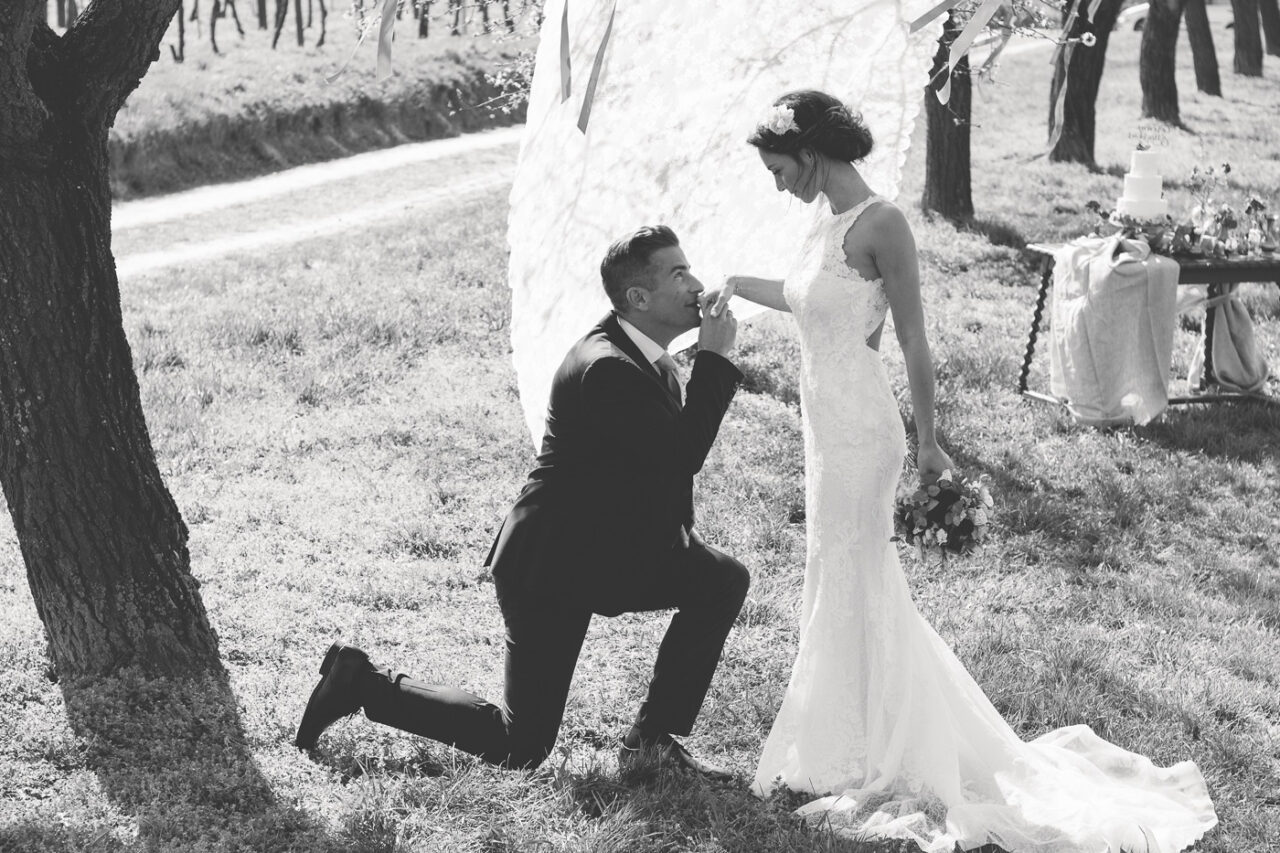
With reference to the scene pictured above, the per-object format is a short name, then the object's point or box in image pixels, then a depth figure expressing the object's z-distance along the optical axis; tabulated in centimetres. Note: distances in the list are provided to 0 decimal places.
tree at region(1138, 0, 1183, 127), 2027
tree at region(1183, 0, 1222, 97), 2425
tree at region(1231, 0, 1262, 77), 2777
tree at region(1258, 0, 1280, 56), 3144
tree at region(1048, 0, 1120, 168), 1655
